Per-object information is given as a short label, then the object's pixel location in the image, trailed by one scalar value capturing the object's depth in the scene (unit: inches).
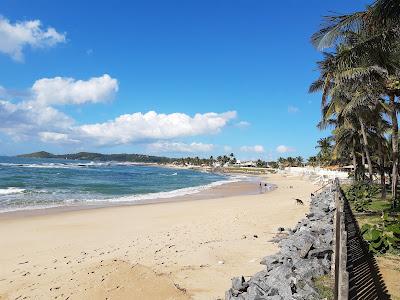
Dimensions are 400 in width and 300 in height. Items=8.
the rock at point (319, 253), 315.9
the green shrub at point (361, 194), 633.7
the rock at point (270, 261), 321.2
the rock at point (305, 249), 316.7
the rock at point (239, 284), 264.7
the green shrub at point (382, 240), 364.2
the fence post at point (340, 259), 173.6
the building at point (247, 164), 6113.7
